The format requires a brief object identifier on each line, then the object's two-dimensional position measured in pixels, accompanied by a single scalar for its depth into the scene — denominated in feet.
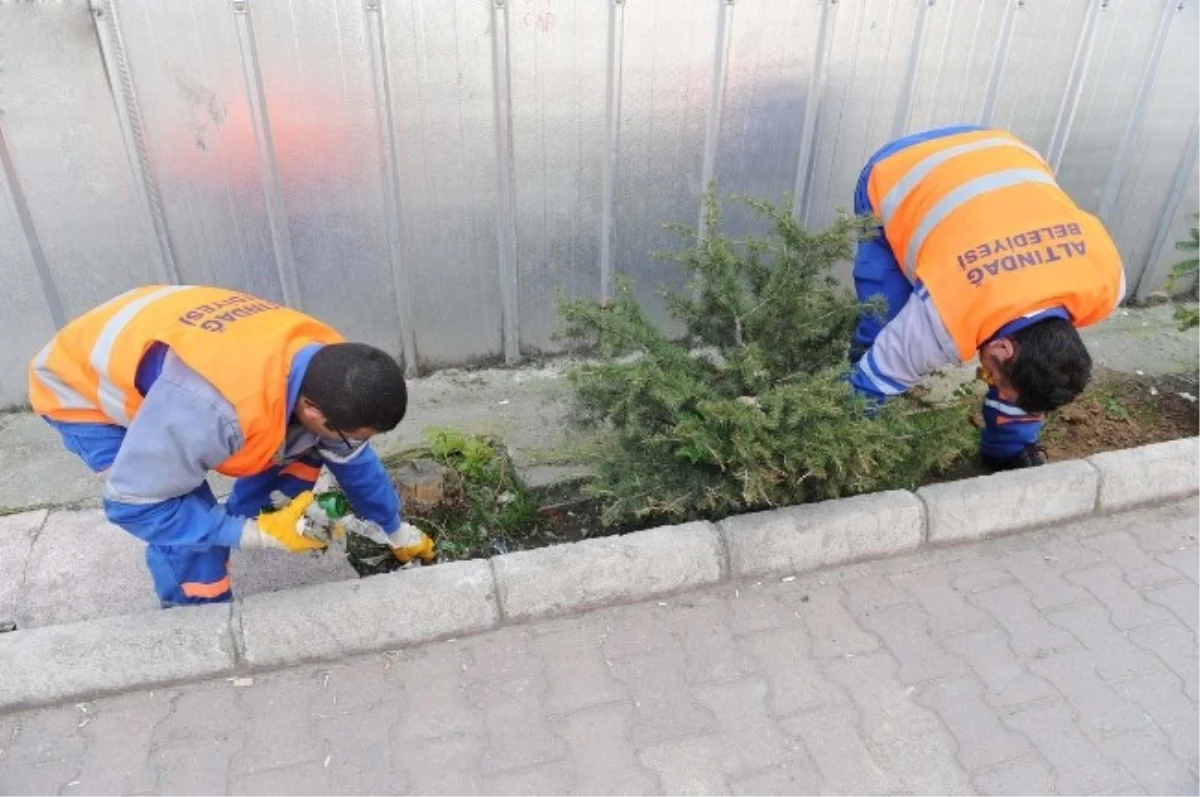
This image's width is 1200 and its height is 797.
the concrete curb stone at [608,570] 8.62
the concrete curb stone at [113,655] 7.70
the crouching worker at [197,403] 6.94
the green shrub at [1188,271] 11.55
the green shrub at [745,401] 8.66
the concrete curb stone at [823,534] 9.14
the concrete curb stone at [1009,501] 9.69
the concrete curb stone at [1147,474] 10.27
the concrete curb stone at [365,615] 8.06
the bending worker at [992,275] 8.42
